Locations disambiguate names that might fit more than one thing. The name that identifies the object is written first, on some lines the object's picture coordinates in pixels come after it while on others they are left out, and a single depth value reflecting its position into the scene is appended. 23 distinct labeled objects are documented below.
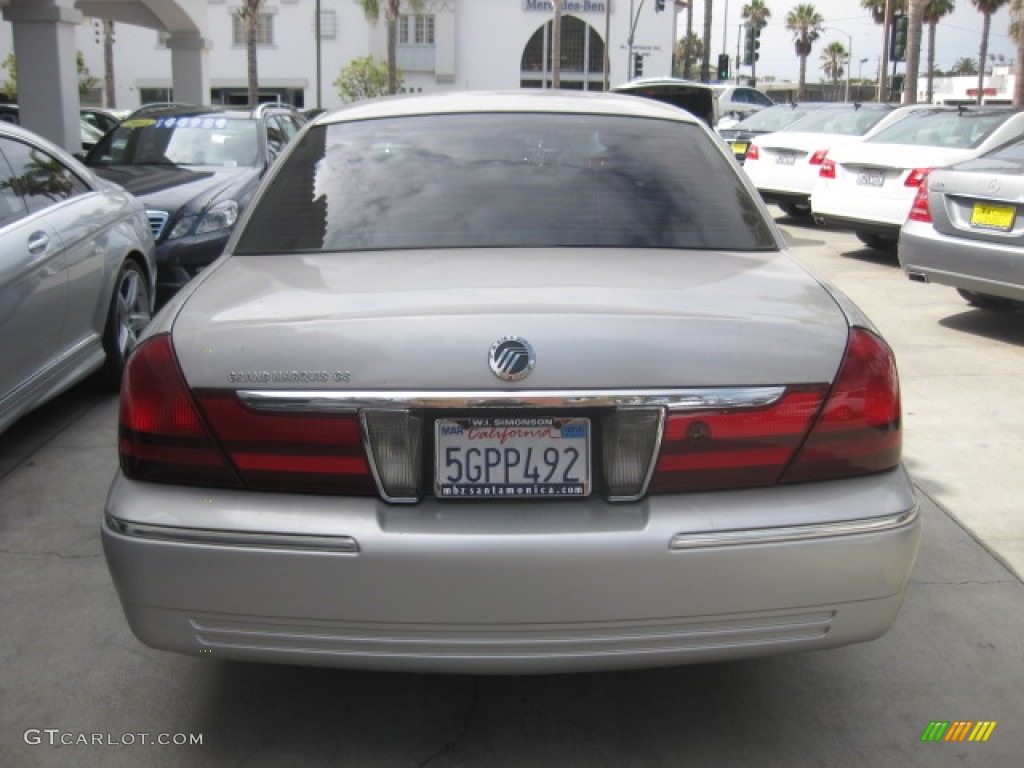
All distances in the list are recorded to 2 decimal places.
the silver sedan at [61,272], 4.82
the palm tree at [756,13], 80.31
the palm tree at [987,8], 56.62
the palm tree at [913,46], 25.95
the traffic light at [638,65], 55.29
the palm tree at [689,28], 59.49
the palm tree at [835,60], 98.56
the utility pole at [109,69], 50.94
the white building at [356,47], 57.44
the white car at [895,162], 10.52
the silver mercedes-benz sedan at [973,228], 7.16
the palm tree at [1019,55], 24.03
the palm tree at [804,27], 78.94
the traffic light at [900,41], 27.44
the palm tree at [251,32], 38.24
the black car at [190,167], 7.67
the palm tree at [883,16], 37.37
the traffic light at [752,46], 41.34
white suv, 31.45
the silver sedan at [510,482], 2.36
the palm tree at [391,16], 47.44
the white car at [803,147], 13.39
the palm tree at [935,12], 58.09
